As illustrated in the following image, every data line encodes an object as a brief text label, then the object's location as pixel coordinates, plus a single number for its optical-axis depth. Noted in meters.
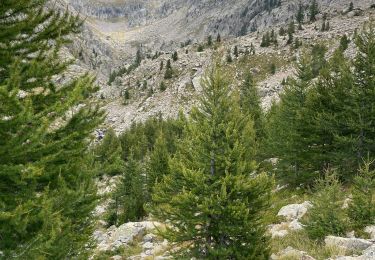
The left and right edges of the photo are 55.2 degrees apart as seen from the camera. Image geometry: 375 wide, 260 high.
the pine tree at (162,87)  85.25
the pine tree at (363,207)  12.82
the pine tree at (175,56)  95.83
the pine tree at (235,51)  87.64
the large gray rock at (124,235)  20.69
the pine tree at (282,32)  95.03
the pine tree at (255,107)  37.59
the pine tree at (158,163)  33.53
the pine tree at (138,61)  117.05
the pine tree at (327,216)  12.45
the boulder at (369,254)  9.93
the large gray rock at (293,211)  16.74
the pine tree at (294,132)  22.83
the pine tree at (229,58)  85.31
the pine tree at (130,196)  29.95
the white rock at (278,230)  14.71
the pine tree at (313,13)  100.19
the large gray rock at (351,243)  11.06
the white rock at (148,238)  20.38
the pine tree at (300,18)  101.23
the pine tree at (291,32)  86.56
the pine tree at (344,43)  69.34
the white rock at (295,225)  14.97
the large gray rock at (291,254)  11.11
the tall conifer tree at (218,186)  11.46
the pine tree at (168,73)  89.44
